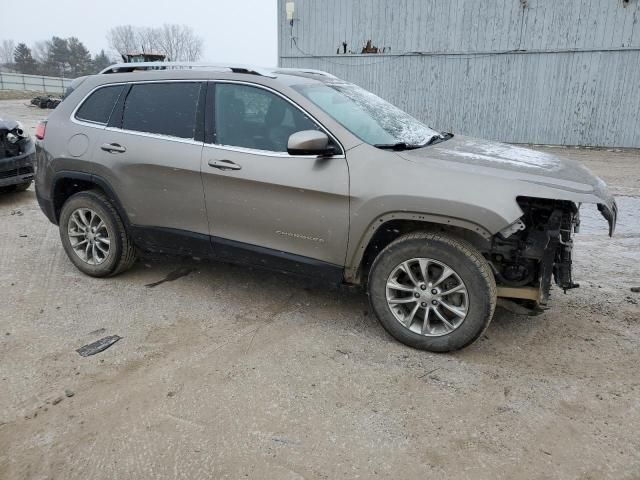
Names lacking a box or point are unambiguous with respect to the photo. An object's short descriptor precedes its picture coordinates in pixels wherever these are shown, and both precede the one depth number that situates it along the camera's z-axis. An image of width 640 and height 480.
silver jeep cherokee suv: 3.25
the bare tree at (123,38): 69.50
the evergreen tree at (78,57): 69.89
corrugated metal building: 14.66
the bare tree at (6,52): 86.13
